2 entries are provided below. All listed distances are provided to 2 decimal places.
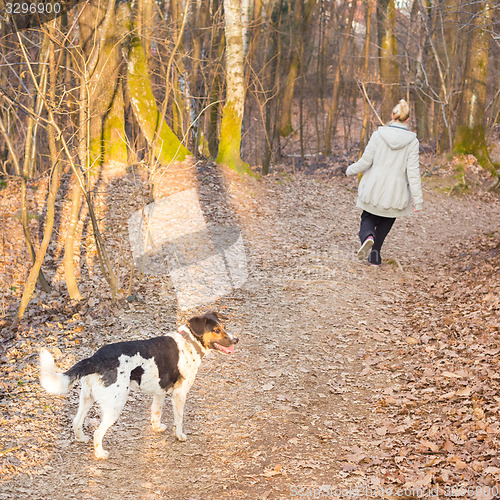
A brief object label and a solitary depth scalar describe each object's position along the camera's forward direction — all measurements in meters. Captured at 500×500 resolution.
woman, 7.57
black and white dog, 4.11
